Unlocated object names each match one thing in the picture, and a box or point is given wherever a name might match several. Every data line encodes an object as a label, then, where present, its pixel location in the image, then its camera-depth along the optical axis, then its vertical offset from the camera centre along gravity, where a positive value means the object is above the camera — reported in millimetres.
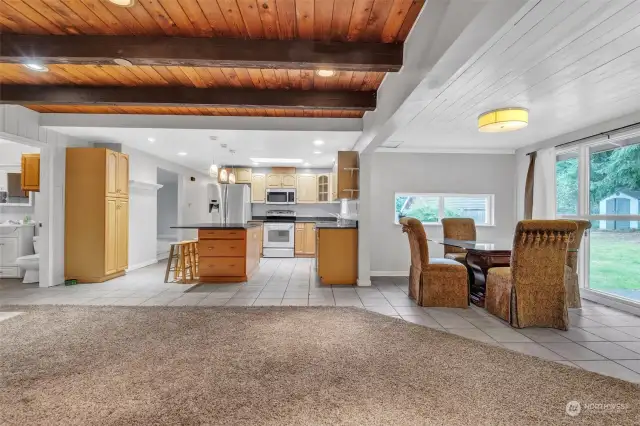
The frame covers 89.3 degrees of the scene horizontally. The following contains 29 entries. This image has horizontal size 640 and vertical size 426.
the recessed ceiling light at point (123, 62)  2462 +1139
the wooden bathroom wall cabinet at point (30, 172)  4551 +502
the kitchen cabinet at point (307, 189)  8023 +529
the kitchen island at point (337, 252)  4770 -612
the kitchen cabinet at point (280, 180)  8023 +743
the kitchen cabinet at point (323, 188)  7887 +555
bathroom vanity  5023 -646
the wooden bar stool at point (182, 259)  4746 -759
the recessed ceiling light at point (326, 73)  2988 +1285
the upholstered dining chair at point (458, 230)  4777 -270
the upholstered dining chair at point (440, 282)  3594 -782
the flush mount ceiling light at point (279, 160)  6754 +1067
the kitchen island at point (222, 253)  4758 -643
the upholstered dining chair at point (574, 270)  3429 -616
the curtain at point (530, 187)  4986 +393
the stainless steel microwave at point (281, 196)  7984 +350
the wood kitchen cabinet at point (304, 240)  7598 -697
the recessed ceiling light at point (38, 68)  2914 +1293
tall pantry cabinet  4621 -82
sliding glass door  3779 +39
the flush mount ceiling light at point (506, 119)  3291 +961
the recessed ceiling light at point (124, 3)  1950 +1252
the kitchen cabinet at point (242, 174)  7930 +873
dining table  3475 -539
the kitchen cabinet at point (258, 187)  8016 +563
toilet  4660 -845
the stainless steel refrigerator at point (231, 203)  6480 +134
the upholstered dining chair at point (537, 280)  2828 -606
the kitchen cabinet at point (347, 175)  4988 +556
